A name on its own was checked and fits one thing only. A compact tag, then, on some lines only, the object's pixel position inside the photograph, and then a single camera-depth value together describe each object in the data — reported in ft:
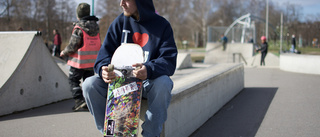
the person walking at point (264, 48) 54.70
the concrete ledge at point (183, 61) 47.59
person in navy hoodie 9.08
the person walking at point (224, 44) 76.39
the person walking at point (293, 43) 79.23
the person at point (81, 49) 16.72
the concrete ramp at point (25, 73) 16.16
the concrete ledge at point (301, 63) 39.37
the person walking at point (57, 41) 52.95
